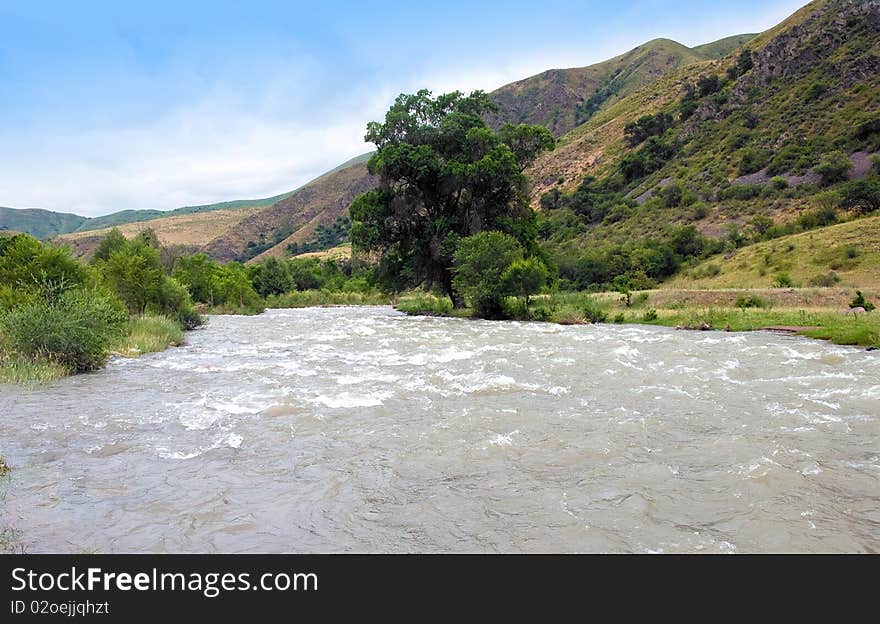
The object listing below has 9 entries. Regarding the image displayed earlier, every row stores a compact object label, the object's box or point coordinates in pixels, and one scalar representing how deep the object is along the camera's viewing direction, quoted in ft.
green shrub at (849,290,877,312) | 69.38
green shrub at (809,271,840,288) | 101.60
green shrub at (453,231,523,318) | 106.32
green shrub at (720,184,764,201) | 174.34
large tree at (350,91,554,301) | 125.70
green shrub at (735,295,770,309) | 86.75
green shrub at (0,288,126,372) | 49.01
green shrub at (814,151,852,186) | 157.89
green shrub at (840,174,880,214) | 137.28
